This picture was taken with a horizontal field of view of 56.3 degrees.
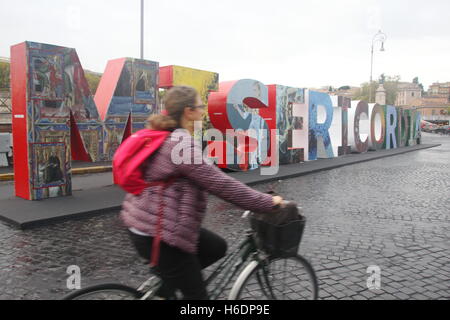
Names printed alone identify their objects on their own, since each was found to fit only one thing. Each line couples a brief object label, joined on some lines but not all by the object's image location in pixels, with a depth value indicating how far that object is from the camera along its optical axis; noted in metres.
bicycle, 2.28
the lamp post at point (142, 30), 20.12
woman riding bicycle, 2.15
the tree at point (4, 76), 34.19
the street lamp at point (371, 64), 40.03
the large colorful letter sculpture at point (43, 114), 7.54
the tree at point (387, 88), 89.38
